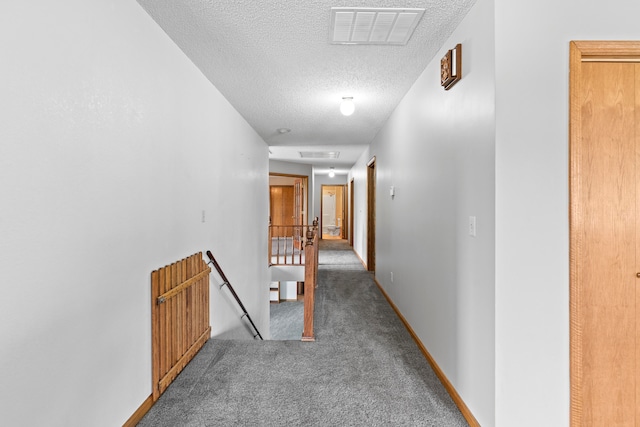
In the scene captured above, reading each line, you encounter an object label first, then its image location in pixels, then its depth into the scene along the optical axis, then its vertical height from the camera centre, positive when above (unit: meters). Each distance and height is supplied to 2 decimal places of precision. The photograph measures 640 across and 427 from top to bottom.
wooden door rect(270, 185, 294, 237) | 10.77 +0.15
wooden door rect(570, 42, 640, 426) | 1.64 -0.19
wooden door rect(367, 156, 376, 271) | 6.29 -0.21
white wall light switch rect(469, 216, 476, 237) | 1.84 -0.11
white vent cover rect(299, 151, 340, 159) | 7.21 +1.27
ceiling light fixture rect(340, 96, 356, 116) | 3.38 +1.09
